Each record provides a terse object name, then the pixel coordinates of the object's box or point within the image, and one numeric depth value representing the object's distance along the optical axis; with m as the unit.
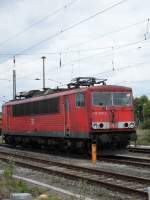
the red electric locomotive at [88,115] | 23.27
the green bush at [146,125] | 54.03
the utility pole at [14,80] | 59.45
